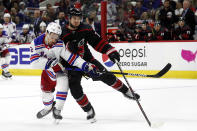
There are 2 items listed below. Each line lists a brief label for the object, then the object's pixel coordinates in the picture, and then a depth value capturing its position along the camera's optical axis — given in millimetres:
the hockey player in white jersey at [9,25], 20594
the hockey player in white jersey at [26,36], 20359
